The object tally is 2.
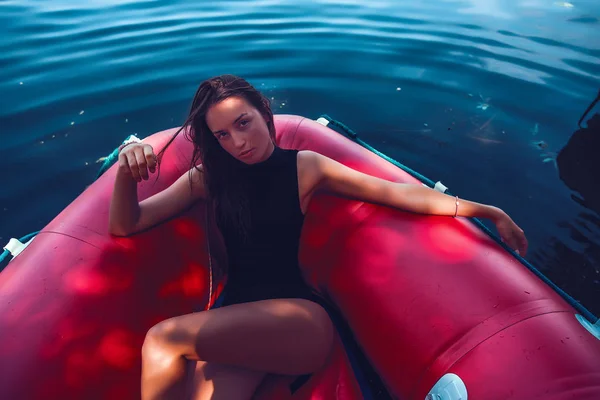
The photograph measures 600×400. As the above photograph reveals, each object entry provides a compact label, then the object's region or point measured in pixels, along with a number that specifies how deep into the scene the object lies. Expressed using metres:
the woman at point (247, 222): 1.08
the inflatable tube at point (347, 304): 0.95
